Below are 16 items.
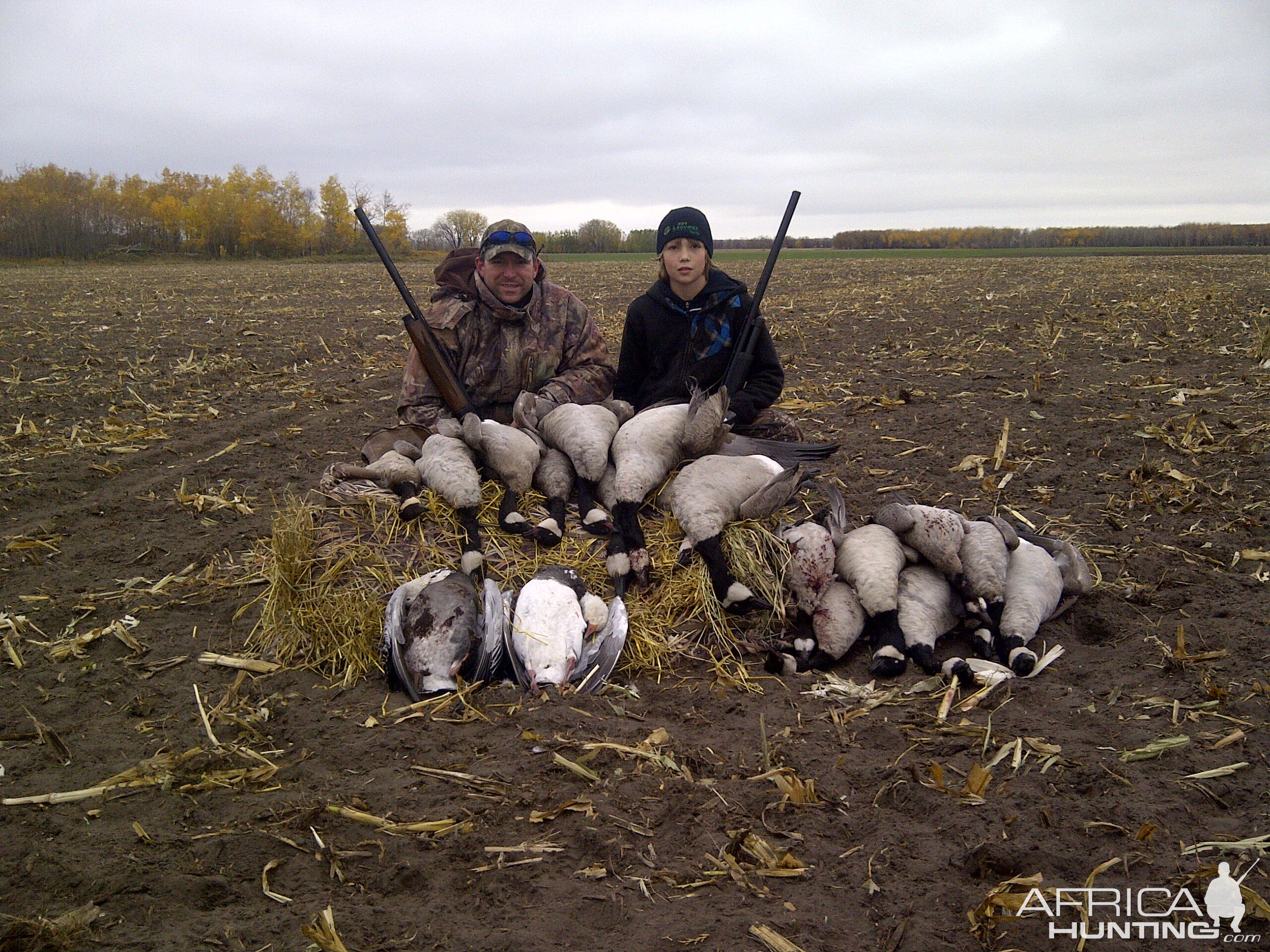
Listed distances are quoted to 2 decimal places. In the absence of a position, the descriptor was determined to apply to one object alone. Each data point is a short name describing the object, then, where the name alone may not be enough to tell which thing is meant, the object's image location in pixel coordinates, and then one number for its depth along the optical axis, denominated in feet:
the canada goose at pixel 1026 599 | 12.59
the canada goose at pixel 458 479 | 14.38
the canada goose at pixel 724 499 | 13.55
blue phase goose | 12.00
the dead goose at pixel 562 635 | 12.17
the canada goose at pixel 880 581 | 12.61
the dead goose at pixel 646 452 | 13.89
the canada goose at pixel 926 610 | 12.78
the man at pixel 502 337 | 17.58
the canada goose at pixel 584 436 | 15.10
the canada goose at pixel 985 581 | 13.12
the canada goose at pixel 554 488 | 14.40
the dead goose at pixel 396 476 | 14.67
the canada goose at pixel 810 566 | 13.65
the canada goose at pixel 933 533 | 13.52
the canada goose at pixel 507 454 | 14.97
